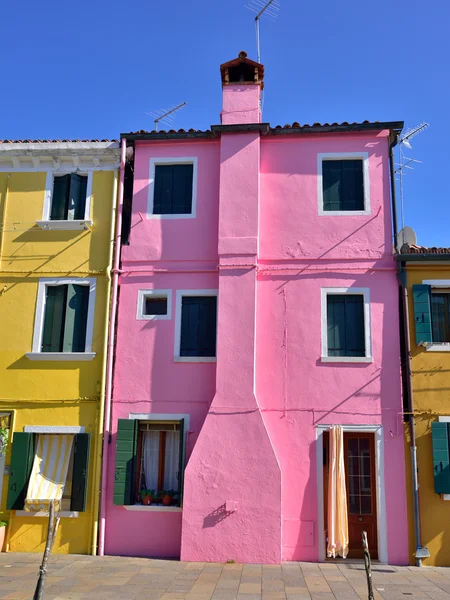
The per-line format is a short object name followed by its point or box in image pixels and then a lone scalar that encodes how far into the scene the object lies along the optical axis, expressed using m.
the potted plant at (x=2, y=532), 12.21
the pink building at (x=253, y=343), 11.86
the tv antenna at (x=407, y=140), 13.99
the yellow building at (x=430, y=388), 11.72
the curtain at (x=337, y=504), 11.52
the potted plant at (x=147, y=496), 12.20
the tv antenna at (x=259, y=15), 14.50
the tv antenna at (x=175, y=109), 15.27
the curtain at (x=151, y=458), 12.63
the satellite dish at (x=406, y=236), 13.55
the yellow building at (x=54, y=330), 12.35
